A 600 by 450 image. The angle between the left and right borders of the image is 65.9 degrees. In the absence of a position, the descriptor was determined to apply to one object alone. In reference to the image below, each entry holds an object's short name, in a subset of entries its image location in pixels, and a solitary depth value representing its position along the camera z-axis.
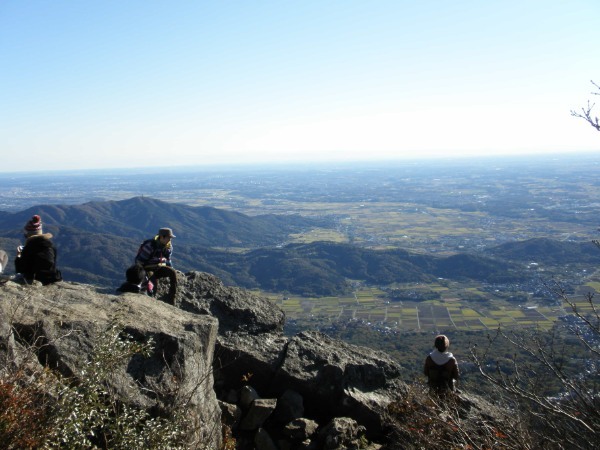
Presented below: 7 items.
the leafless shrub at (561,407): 5.54
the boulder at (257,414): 8.30
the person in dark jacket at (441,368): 8.62
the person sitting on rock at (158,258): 10.00
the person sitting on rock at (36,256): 8.20
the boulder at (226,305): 10.88
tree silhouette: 6.70
